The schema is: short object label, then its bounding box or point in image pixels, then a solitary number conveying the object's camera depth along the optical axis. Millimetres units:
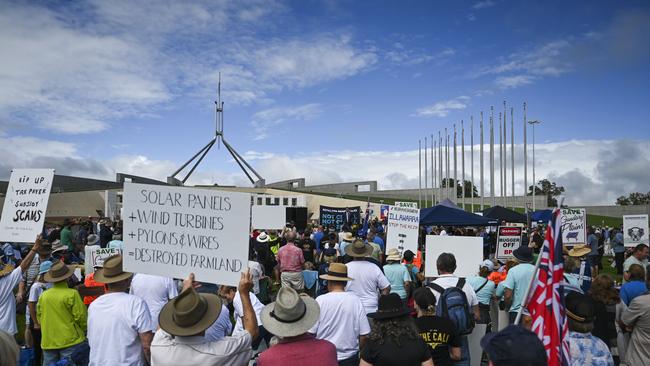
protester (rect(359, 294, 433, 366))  3484
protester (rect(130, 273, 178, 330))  5555
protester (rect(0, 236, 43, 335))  5469
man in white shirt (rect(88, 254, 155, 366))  3752
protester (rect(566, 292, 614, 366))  3461
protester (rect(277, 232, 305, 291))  10055
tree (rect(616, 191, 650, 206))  83812
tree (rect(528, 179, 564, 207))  96738
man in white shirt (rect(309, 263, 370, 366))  4641
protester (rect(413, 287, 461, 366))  4266
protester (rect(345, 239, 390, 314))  6219
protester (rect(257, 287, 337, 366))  3168
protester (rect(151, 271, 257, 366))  3051
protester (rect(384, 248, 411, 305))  7543
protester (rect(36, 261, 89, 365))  4801
